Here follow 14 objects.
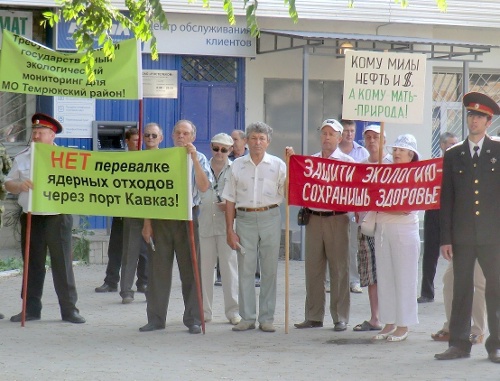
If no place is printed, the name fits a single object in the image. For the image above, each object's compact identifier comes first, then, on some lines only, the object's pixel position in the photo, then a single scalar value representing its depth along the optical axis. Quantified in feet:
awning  52.65
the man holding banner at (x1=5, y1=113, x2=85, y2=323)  33.14
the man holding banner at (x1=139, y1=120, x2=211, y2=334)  32.22
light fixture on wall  55.57
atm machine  54.03
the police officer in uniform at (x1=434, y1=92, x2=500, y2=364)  27.32
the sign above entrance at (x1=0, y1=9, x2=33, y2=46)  53.42
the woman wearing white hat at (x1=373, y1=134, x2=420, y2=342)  30.35
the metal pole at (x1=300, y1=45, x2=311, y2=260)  51.45
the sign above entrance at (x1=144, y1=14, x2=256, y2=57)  55.72
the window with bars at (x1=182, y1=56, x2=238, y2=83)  57.11
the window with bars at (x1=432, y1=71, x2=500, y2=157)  64.80
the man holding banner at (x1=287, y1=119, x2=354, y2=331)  32.37
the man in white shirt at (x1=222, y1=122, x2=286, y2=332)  32.19
